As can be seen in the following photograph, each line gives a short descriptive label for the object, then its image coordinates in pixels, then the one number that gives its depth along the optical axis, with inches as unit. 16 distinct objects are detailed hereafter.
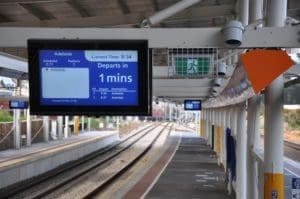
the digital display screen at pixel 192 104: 1462.8
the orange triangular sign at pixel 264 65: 229.0
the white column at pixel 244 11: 494.9
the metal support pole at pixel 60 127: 1770.4
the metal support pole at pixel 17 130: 1286.9
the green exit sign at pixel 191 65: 424.9
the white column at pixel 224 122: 900.1
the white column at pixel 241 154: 530.6
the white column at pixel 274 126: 265.3
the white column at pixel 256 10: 386.0
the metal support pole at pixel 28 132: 1370.6
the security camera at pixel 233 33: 244.1
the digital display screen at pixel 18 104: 1166.9
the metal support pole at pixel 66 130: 1886.8
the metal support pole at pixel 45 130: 1624.0
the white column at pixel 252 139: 387.5
